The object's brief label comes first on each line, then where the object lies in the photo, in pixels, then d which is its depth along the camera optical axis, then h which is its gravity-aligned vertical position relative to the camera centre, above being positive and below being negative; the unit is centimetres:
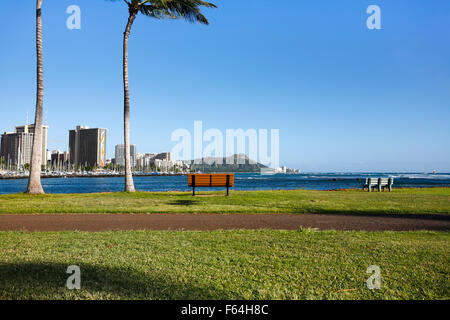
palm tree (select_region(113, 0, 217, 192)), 1659 +787
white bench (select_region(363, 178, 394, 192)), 2172 -103
